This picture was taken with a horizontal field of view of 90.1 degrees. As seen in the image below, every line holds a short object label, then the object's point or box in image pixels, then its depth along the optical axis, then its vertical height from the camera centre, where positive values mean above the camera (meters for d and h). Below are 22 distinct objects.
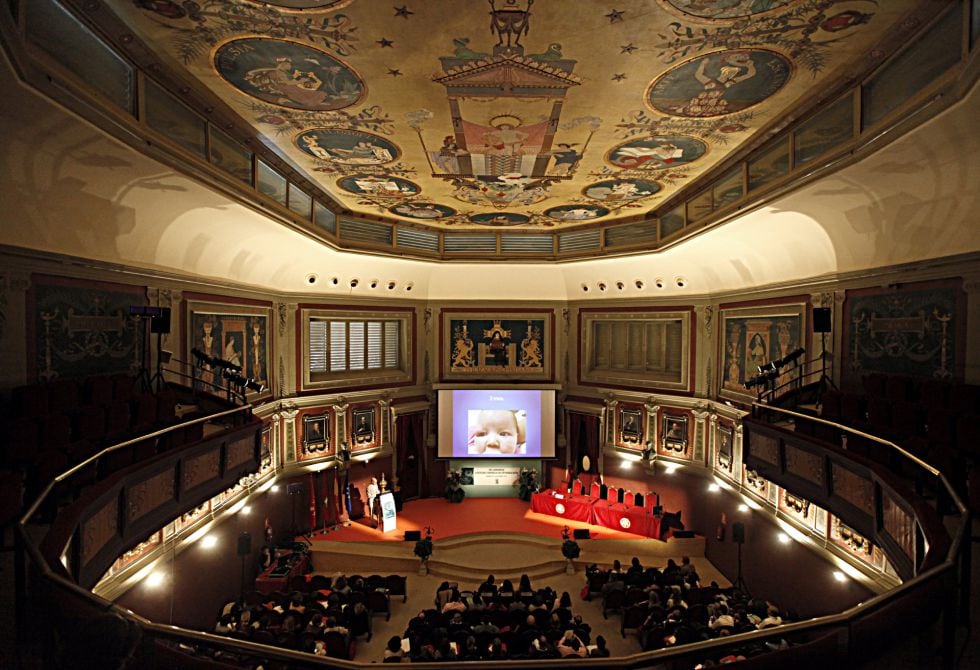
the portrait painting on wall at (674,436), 14.19 -3.21
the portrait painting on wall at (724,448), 12.61 -3.18
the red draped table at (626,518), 13.95 -5.61
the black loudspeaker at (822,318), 8.24 +0.17
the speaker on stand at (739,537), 11.12 -4.81
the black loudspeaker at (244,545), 10.41 -4.69
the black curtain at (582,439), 16.28 -3.81
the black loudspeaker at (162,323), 7.76 +0.03
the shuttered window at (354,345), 14.49 -0.60
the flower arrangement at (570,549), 12.68 -5.78
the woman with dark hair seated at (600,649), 7.98 -5.34
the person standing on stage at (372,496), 14.99 -5.25
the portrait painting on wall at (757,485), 10.96 -3.66
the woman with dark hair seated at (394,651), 8.16 -5.52
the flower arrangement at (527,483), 16.58 -5.34
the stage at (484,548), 12.87 -6.10
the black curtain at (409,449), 16.34 -4.16
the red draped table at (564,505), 15.23 -5.66
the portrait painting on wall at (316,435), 13.97 -3.17
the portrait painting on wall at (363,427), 15.12 -3.17
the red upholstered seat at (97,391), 6.69 -0.93
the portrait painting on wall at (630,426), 15.25 -3.13
